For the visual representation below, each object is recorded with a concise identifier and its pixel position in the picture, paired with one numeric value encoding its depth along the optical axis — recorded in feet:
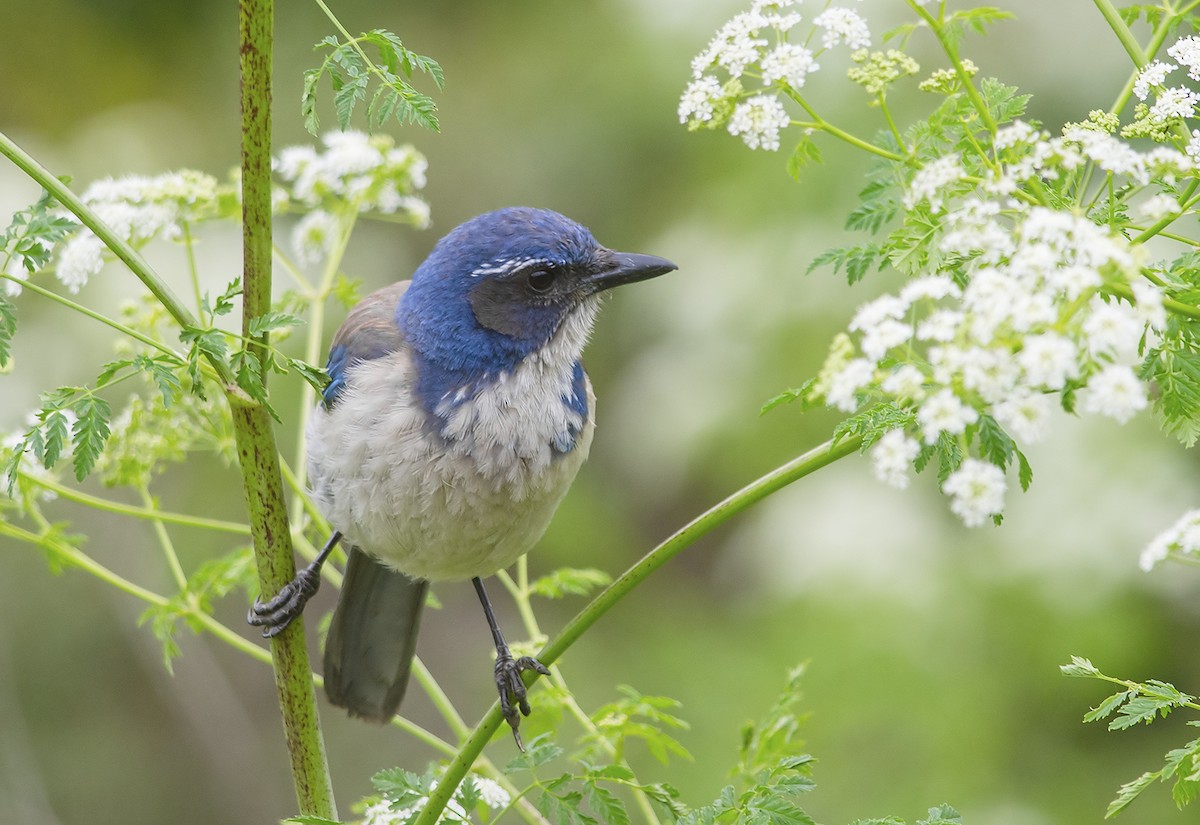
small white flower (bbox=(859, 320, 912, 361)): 12.87
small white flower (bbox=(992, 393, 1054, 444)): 11.88
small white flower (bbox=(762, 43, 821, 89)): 14.36
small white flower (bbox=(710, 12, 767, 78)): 14.37
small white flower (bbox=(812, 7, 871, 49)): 14.36
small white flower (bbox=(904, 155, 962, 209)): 14.26
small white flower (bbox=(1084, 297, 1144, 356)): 11.95
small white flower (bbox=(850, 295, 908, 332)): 13.11
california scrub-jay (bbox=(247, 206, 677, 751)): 14.72
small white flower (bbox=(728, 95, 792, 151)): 14.36
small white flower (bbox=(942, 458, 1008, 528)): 12.11
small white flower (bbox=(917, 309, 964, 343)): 12.28
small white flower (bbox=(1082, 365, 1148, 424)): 11.73
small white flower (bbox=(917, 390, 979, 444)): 11.94
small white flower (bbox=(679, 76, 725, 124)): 14.37
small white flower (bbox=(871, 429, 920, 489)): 12.21
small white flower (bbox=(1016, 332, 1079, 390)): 11.65
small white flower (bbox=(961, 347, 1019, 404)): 11.97
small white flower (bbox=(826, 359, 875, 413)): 12.78
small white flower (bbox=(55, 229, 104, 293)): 14.61
